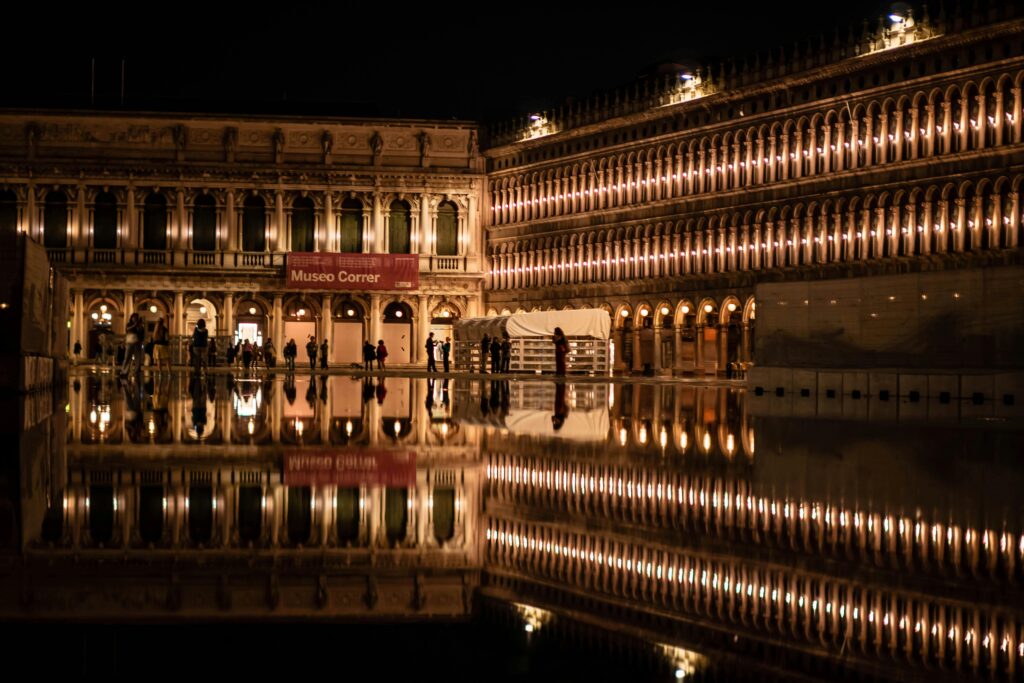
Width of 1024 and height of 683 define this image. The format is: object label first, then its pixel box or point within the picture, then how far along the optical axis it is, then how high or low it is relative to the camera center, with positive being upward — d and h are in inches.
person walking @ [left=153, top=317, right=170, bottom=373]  1990.7 +22.1
